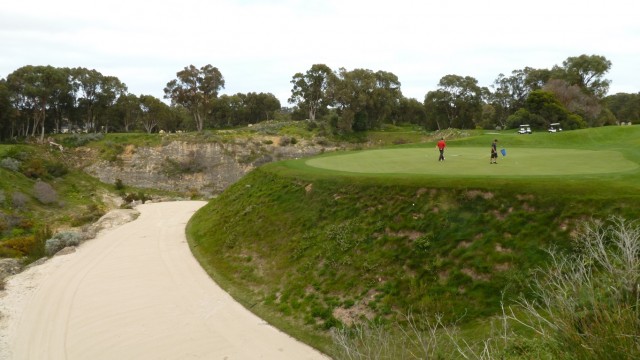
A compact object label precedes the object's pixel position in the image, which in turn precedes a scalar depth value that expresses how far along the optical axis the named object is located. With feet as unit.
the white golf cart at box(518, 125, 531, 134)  166.73
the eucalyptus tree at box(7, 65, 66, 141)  193.06
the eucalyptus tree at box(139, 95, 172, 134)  248.11
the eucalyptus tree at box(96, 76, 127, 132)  234.38
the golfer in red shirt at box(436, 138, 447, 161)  82.23
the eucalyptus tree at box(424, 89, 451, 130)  248.52
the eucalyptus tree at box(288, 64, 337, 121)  264.25
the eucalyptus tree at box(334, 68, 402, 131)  225.97
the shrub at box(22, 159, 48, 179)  157.38
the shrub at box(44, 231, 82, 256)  86.26
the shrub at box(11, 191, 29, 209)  126.87
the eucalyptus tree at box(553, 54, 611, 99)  233.55
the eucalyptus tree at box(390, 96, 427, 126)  315.17
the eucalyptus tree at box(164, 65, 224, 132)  240.73
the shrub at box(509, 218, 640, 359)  18.60
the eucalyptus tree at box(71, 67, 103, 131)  222.28
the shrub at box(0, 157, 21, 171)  153.58
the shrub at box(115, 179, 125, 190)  177.48
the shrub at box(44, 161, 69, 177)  168.14
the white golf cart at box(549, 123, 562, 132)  173.25
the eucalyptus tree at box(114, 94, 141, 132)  242.58
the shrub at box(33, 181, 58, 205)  137.39
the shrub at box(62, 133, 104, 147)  204.44
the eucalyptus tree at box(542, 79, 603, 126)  200.64
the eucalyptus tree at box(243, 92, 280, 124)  326.24
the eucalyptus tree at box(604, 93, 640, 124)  273.60
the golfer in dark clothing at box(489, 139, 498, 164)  73.56
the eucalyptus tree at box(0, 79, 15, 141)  184.50
